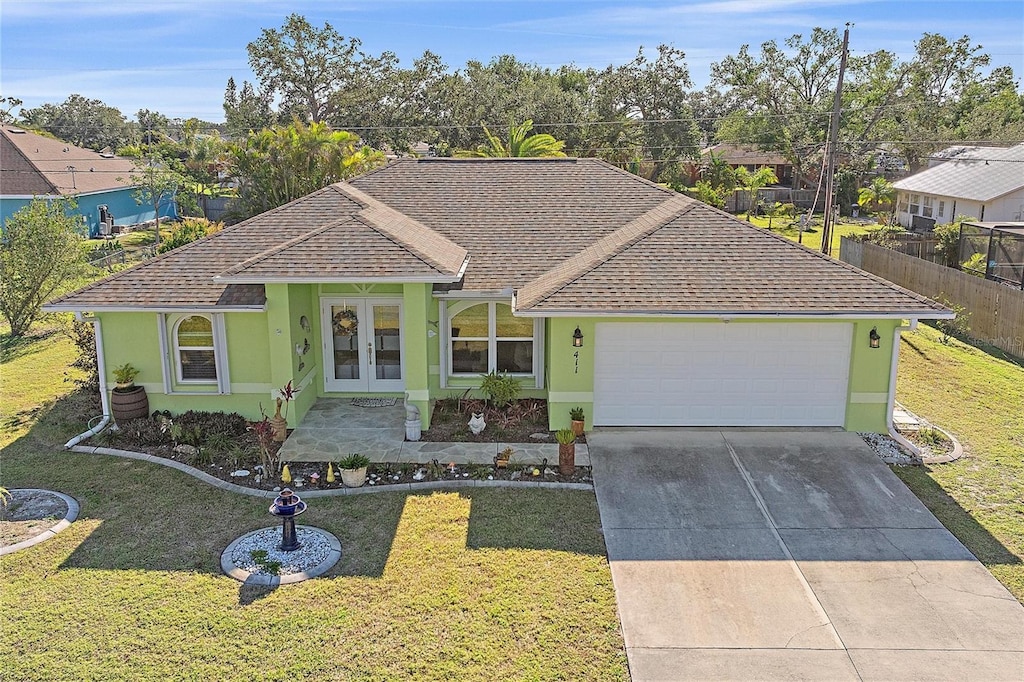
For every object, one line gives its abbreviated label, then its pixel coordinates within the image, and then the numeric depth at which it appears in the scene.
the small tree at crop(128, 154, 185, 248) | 39.06
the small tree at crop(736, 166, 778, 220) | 44.94
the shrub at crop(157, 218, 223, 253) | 23.89
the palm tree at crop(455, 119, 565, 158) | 29.34
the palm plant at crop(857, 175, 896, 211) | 47.03
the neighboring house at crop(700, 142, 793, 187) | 59.69
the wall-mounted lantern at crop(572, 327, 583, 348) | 12.89
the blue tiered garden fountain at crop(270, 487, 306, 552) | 9.29
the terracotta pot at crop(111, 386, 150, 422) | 13.44
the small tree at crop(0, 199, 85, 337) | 19.81
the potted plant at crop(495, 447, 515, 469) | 11.90
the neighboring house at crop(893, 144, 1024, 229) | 35.12
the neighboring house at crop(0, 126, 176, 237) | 36.27
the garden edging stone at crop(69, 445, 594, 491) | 11.11
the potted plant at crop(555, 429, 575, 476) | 11.61
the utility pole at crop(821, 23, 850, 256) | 28.00
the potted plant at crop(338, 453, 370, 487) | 11.25
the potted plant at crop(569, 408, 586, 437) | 13.04
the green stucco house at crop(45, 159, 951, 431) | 12.69
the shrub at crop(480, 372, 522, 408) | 13.94
